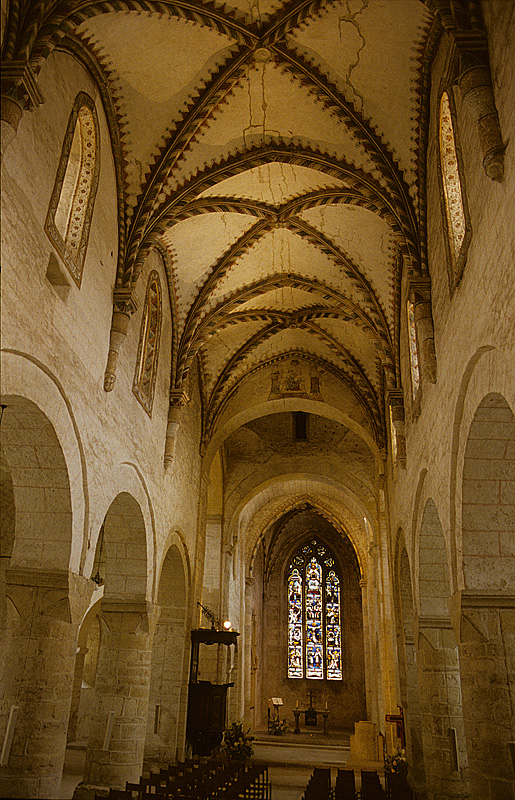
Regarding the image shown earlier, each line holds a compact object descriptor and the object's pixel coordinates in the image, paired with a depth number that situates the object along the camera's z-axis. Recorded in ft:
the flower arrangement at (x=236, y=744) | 53.21
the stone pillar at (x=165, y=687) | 44.06
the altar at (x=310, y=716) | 94.94
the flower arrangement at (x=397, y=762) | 42.96
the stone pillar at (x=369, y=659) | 72.15
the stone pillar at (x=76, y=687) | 62.24
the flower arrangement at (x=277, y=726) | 84.12
